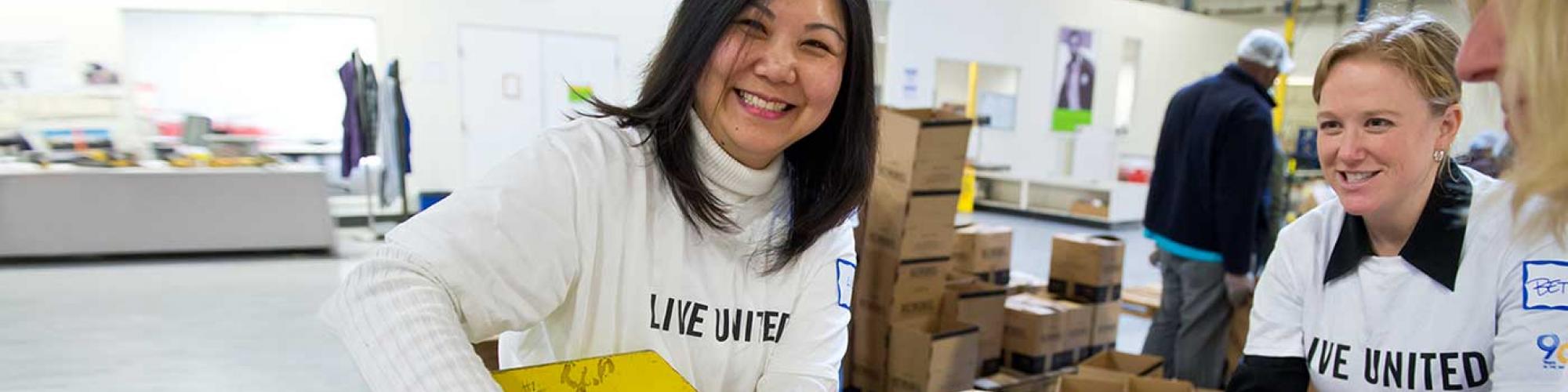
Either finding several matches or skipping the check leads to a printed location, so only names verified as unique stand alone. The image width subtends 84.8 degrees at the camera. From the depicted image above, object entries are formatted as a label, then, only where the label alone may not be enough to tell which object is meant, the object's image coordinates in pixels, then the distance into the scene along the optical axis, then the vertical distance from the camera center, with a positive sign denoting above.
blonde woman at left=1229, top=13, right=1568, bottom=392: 1.20 -0.19
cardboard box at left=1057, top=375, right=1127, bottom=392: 2.07 -0.65
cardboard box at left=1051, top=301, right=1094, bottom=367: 3.48 -0.87
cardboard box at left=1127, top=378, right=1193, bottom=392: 2.07 -0.65
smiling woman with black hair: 0.83 -0.15
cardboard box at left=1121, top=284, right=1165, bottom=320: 4.93 -1.06
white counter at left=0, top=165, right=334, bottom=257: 5.42 -0.89
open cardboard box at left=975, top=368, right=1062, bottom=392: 3.29 -1.06
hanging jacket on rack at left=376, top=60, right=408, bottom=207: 6.46 -0.38
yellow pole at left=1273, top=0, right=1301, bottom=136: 10.55 +0.94
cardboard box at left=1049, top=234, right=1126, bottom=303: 3.54 -0.64
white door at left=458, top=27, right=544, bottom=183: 7.48 -0.01
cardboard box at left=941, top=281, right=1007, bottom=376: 3.25 -0.77
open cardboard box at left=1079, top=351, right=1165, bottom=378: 2.80 -0.81
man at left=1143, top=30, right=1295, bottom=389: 2.94 -0.28
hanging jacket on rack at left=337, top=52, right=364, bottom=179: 6.36 -0.25
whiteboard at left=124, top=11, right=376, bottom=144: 9.04 +0.15
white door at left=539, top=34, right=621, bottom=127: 7.82 +0.23
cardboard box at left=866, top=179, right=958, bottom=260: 3.00 -0.41
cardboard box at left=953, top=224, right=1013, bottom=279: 3.58 -0.59
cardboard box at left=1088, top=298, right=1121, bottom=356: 3.63 -0.90
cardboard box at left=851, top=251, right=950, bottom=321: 3.06 -0.65
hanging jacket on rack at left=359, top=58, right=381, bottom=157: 6.42 -0.19
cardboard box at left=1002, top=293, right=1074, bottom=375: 3.39 -0.89
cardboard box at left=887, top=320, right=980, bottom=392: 2.95 -0.87
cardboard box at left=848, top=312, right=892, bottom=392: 3.16 -0.92
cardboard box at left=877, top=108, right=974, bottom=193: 2.93 -0.14
